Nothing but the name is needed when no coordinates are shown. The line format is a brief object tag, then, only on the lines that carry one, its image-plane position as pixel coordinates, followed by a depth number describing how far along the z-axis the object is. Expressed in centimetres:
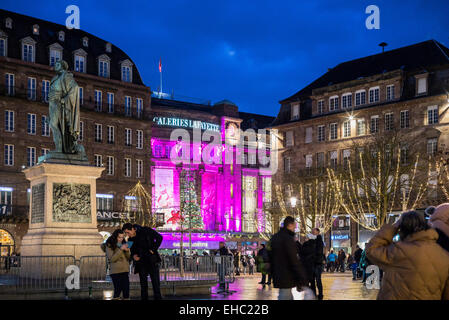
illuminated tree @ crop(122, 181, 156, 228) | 6281
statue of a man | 1870
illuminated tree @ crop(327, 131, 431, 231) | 4212
